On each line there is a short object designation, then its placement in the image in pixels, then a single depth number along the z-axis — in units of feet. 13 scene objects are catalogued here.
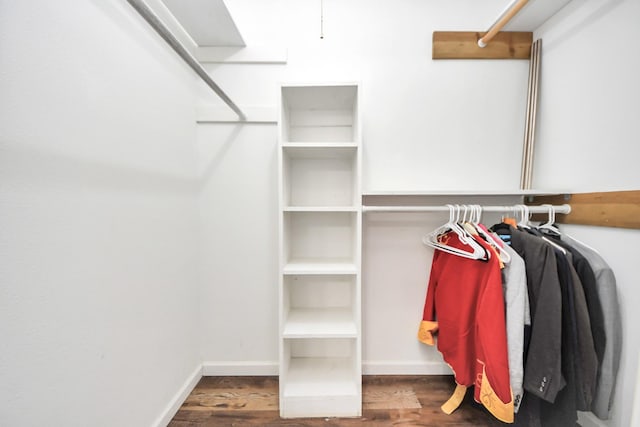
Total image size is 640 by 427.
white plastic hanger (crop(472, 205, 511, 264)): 3.86
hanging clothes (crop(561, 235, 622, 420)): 3.60
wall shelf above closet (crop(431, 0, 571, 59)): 5.16
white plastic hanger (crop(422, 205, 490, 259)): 3.91
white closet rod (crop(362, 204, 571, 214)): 4.37
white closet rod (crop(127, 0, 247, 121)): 2.18
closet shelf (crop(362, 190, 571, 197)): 4.39
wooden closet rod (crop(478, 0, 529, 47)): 4.00
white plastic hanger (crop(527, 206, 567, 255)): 4.26
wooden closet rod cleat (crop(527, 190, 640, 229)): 3.51
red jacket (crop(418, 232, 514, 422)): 3.63
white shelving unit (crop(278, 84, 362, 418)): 4.50
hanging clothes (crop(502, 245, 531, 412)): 3.61
